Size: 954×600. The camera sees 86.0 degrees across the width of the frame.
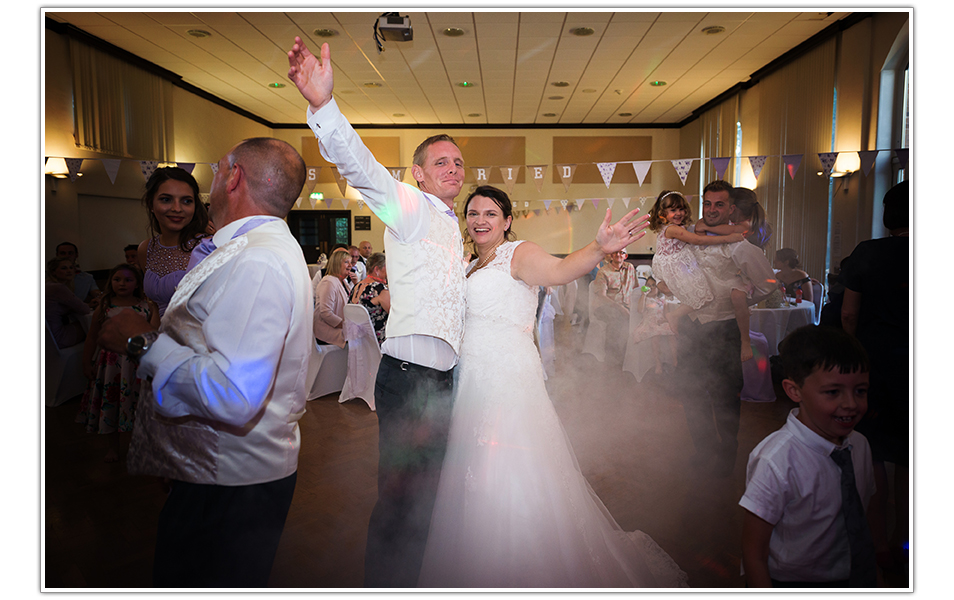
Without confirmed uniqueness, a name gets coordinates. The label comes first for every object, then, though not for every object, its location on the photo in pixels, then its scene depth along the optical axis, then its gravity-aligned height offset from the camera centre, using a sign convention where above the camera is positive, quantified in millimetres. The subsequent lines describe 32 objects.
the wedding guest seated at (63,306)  3809 -102
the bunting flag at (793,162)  5794 +1494
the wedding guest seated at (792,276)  4949 +152
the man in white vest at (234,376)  966 -161
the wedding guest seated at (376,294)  3779 -15
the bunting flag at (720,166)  6332 +1564
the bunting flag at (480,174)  7747 +1797
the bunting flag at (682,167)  6652 +1649
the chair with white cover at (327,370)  4098 -633
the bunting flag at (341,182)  9133 +2021
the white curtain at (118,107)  5738 +2305
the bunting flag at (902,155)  4344 +1168
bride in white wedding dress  1665 -623
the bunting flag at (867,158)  4770 +1267
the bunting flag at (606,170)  6360 +1556
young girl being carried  2447 +162
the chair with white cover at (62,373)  3818 -616
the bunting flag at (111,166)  5219 +1308
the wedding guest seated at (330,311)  4070 -150
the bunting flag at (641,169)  6955 +1727
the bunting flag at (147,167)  5794 +1441
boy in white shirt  1237 -502
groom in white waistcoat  1534 -215
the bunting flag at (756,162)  6230 +1588
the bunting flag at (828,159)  5059 +1332
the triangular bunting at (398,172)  7273 +1736
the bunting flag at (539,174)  7248 +1685
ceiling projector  3389 +1782
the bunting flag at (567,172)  8422 +2132
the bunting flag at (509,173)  8883 +2137
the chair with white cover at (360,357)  3873 -501
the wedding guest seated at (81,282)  4402 +94
